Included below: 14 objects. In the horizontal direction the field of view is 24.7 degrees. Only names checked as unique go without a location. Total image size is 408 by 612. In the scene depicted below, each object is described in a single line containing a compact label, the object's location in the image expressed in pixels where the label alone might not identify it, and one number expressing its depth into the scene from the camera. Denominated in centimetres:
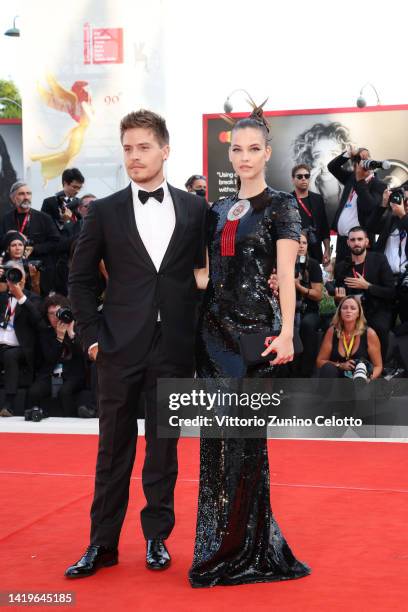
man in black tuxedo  308
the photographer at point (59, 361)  701
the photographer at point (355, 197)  712
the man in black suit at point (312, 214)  729
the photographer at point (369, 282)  675
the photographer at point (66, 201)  749
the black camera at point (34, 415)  683
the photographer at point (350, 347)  635
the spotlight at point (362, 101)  1359
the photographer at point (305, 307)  686
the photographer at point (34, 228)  748
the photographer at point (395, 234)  693
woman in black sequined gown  295
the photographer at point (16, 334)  704
